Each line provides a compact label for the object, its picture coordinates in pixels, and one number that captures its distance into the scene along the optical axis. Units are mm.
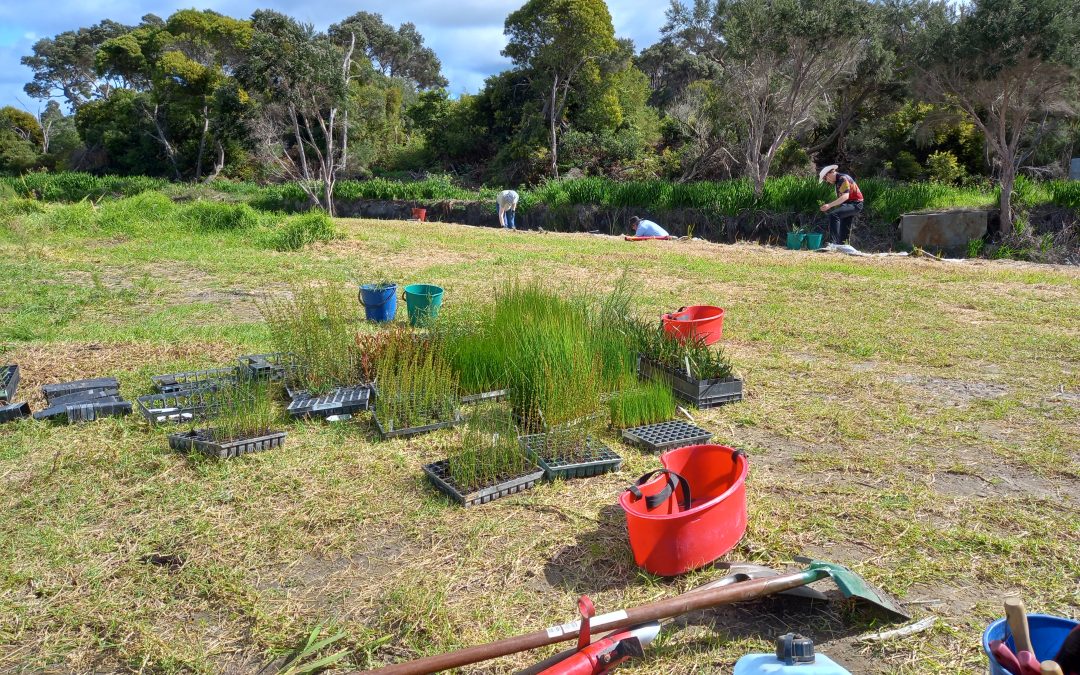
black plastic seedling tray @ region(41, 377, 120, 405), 4410
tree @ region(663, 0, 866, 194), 15836
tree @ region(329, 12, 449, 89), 47844
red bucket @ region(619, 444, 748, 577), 2572
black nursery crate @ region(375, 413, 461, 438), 3953
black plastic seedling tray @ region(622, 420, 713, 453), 3779
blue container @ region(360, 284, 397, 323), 6367
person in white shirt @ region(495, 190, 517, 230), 18969
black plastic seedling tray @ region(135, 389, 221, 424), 4027
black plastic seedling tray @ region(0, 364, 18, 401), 4297
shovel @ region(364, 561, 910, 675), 1952
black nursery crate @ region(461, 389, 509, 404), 4246
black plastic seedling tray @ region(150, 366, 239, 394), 4277
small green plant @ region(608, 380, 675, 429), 4098
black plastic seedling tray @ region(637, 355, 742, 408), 4461
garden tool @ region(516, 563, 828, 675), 2383
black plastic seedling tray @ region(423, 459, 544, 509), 3207
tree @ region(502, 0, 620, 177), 26234
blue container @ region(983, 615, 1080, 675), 1799
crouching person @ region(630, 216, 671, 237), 15266
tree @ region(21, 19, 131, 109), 52906
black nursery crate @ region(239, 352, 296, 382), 4640
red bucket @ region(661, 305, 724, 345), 4926
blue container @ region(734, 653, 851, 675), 1774
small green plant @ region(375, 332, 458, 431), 4035
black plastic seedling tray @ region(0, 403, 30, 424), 4086
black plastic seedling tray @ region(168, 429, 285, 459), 3643
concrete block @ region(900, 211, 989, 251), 14008
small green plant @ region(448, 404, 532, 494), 3291
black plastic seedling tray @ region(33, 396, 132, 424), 4074
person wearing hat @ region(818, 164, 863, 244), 12570
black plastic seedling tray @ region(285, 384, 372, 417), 4180
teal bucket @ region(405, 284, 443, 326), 5855
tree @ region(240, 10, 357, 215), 20516
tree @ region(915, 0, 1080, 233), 11859
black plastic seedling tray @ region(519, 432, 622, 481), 3465
